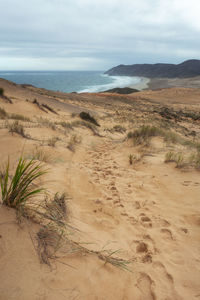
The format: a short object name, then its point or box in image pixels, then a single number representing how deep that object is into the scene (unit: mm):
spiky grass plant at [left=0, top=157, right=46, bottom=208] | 1724
